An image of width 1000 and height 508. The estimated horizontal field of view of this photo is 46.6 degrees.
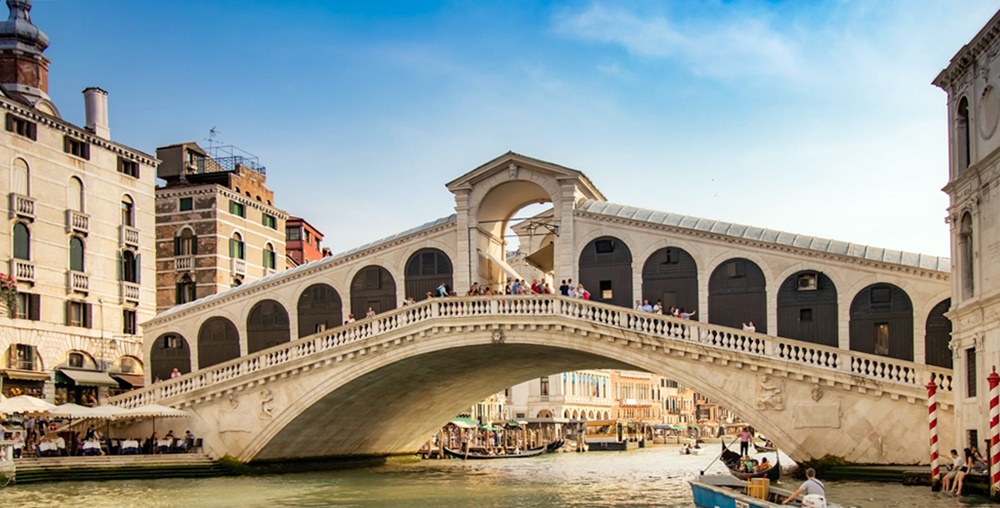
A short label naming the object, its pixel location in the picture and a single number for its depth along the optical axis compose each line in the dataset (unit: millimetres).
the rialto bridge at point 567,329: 27562
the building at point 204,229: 45156
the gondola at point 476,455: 47453
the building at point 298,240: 60056
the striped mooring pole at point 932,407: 23217
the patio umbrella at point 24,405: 29531
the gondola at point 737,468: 23353
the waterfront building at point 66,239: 34438
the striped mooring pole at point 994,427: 20141
